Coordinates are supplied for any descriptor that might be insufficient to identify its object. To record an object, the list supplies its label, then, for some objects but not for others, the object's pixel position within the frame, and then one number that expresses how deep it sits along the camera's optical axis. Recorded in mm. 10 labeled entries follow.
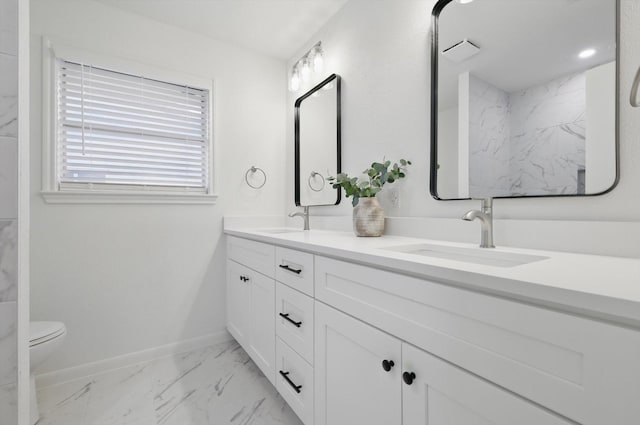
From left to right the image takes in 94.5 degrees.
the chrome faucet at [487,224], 1072
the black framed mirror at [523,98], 931
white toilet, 1421
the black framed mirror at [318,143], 2066
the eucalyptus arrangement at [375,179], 1521
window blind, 1856
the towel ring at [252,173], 2443
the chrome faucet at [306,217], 2116
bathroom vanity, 485
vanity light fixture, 2174
